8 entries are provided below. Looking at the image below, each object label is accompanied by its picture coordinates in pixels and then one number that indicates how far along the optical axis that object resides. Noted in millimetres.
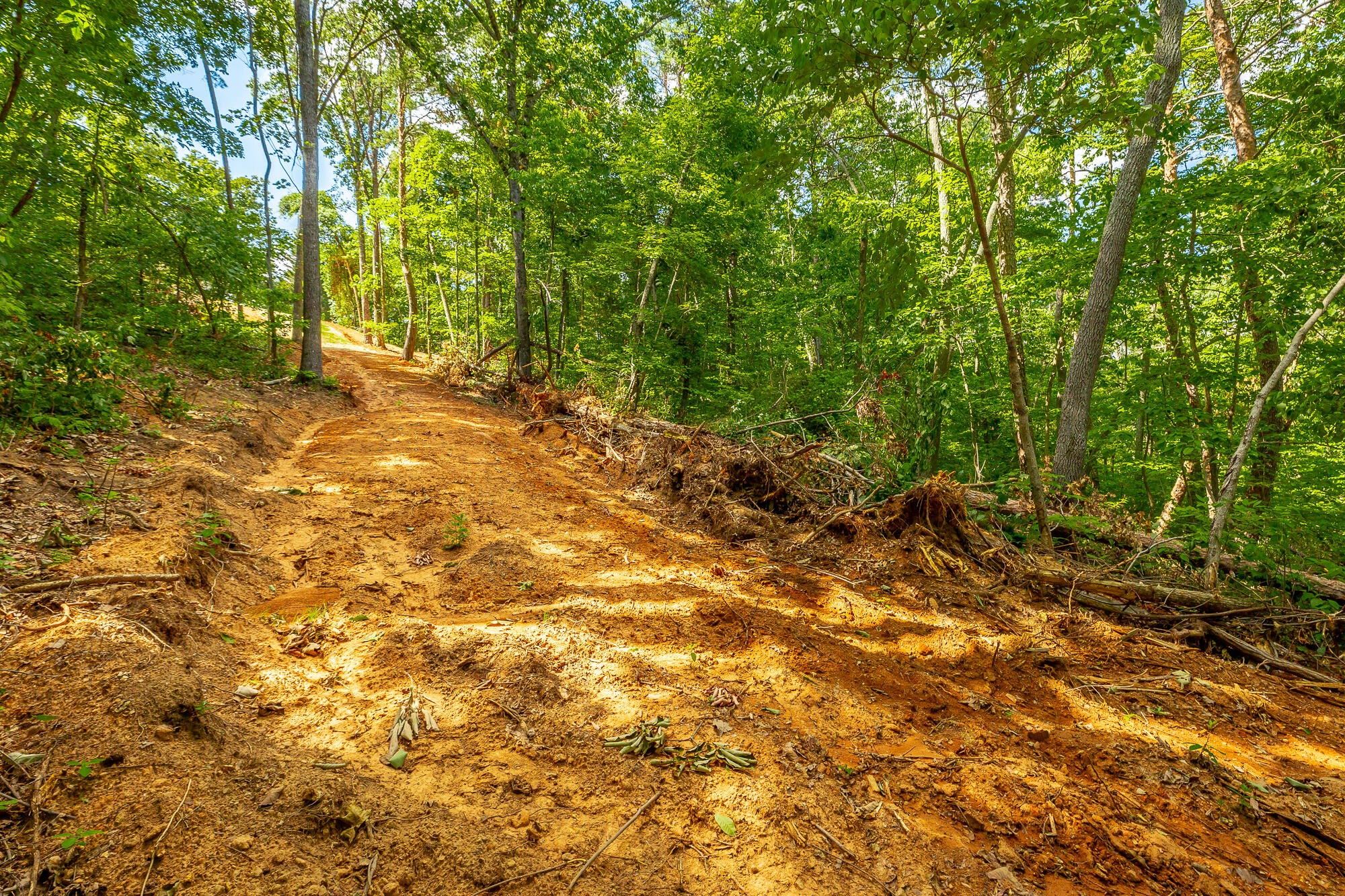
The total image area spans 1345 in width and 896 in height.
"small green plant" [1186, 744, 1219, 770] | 2332
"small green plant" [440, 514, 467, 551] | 4176
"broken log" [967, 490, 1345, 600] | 3887
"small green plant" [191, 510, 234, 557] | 3261
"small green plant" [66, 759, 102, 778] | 1612
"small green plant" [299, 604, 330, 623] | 3014
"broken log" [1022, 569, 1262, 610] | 3709
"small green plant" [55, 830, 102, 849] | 1390
